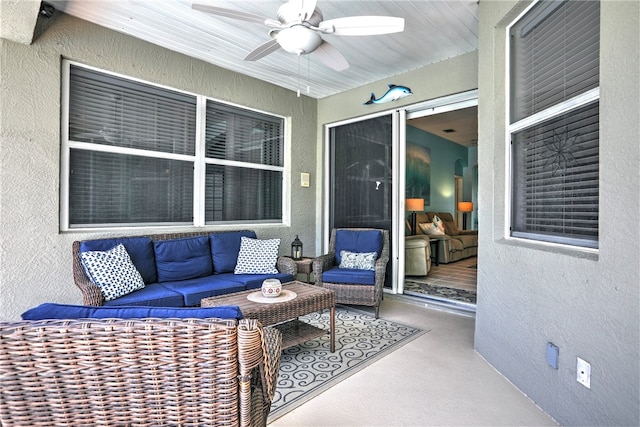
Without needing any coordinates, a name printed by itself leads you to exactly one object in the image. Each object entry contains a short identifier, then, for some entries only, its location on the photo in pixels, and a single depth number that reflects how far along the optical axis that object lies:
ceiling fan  2.04
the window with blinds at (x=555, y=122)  1.80
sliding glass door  4.48
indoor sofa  6.67
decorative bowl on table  2.55
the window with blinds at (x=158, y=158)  3.21
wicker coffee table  2.35
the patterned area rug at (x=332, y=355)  2.16
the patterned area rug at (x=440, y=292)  4.17
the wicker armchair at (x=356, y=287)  3.55
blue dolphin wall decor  4.09
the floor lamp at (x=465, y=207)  8.41
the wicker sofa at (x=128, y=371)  0.98
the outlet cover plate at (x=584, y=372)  1.66
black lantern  4.24
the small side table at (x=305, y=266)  3.86
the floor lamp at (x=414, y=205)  6.05
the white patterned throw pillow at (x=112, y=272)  2.71
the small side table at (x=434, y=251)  6.71
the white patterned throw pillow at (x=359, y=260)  3.91
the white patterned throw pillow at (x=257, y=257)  3.69
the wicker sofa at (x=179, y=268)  2.77
